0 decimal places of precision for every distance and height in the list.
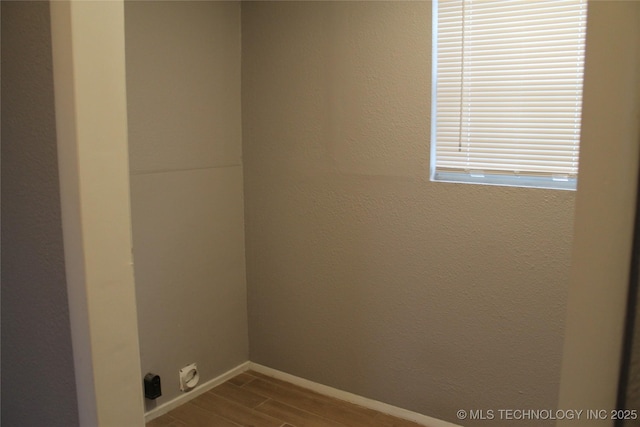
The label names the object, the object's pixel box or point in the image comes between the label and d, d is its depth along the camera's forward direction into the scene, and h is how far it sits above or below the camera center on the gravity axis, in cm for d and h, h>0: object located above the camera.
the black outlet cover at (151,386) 247 -111
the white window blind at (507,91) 204 +27
